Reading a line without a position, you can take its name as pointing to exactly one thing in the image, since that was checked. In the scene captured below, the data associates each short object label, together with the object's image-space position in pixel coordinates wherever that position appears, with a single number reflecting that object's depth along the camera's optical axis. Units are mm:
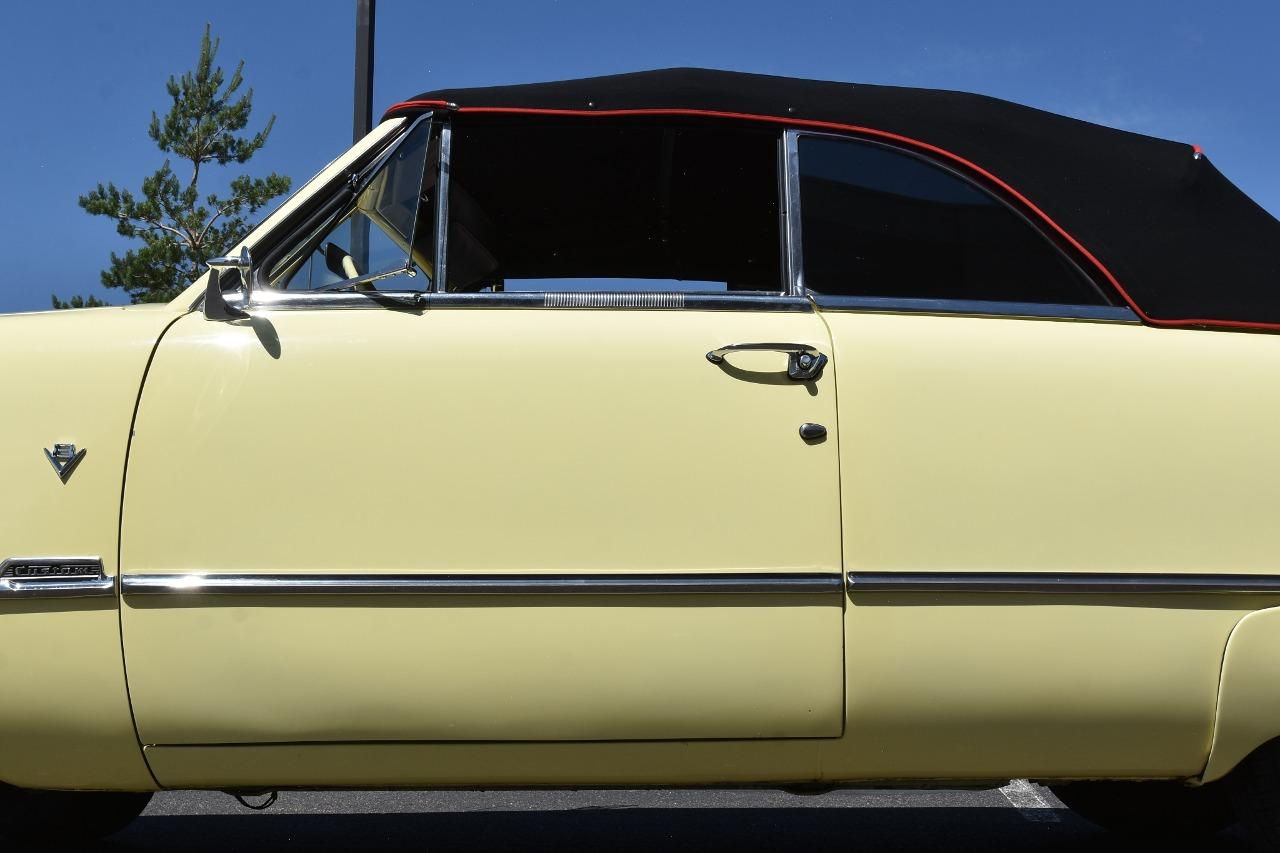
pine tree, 23750
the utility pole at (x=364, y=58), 5949
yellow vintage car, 2043
